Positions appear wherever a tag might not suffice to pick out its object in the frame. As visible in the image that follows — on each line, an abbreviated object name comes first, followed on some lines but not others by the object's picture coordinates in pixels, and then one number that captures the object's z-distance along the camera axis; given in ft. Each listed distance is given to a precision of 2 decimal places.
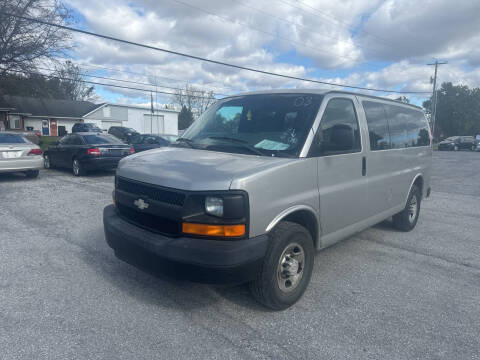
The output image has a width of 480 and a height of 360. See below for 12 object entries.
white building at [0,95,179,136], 137.28
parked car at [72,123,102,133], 113.29
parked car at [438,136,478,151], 129.90
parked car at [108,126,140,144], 117.29
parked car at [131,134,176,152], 47.75
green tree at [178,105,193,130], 227.83
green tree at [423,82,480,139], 215.72
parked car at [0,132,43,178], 31.79
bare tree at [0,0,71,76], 67.51
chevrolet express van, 9.02
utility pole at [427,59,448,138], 131.60
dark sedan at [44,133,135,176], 36.58
